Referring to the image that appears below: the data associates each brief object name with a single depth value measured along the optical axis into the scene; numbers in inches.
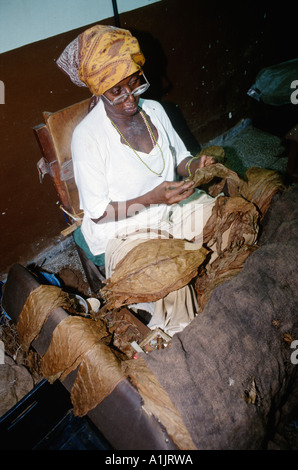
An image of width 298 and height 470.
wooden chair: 92.4
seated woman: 74.3
